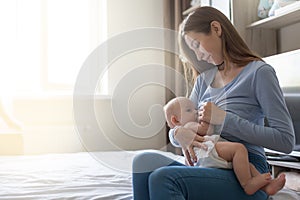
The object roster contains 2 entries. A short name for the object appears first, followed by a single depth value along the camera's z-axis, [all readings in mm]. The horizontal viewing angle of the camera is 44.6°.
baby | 965
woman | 931
